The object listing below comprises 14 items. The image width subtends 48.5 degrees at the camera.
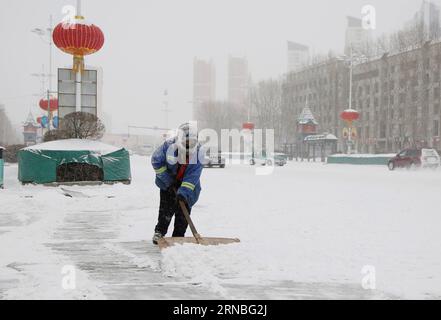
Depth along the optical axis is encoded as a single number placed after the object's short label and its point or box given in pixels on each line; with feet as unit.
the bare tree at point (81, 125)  58.95
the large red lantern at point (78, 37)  57.16
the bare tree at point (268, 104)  266.16
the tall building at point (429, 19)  154.10
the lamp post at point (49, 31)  119.72
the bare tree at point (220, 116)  292.20
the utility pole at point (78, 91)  63.82
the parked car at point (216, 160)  109.09
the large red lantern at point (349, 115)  127.85
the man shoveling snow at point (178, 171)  20.61
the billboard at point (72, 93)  63.77
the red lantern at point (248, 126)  200.34
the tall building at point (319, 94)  239.71
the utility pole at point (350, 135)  133.37
